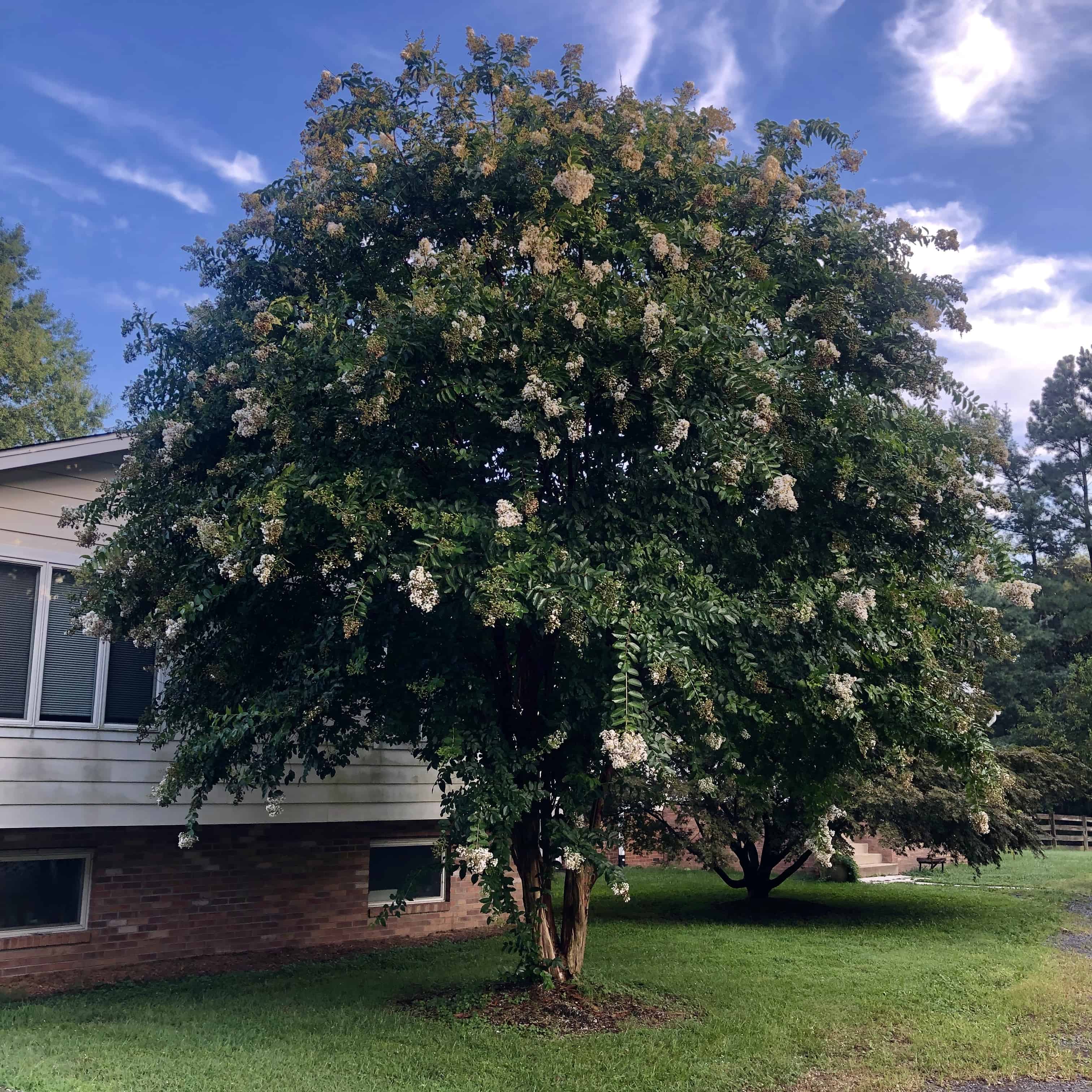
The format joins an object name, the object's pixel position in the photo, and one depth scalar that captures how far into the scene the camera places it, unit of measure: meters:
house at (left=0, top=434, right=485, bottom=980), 8.87
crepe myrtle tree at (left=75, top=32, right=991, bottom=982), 6.44
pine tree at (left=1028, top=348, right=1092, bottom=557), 40.34
